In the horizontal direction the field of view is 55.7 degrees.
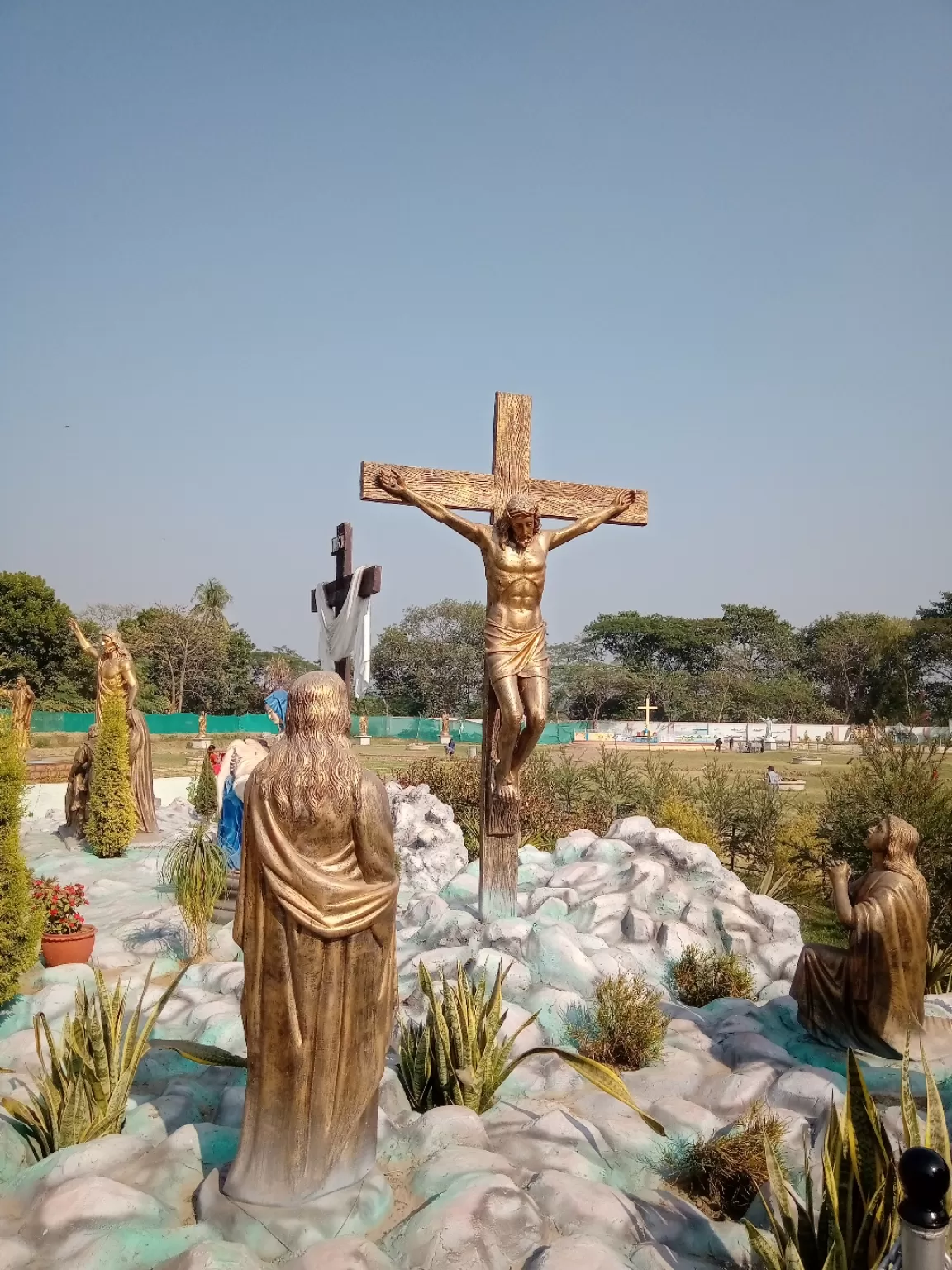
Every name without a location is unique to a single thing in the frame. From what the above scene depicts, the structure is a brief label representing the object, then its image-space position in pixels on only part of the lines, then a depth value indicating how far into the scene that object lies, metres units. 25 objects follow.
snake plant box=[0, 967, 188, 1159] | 3.94
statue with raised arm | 12.13
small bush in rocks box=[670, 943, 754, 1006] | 6.49
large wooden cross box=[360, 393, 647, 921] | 7.07
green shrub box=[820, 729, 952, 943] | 8.78
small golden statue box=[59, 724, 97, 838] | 11.92
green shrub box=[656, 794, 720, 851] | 10.47
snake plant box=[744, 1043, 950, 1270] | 2.94
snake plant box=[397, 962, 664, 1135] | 4.45
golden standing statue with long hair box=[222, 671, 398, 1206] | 3.33
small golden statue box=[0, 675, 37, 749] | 16.06
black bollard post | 2.29
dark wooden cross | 8.61
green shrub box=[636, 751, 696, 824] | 11.78
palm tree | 58.69
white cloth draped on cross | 8.21
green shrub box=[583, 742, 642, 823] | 12.02
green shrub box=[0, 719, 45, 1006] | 5.67
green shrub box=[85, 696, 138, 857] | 10.98
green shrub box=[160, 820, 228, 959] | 7.13
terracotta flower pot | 6.79
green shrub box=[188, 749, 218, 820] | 12.81
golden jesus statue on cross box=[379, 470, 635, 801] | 6.79
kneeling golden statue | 5.02
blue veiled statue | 8.09
